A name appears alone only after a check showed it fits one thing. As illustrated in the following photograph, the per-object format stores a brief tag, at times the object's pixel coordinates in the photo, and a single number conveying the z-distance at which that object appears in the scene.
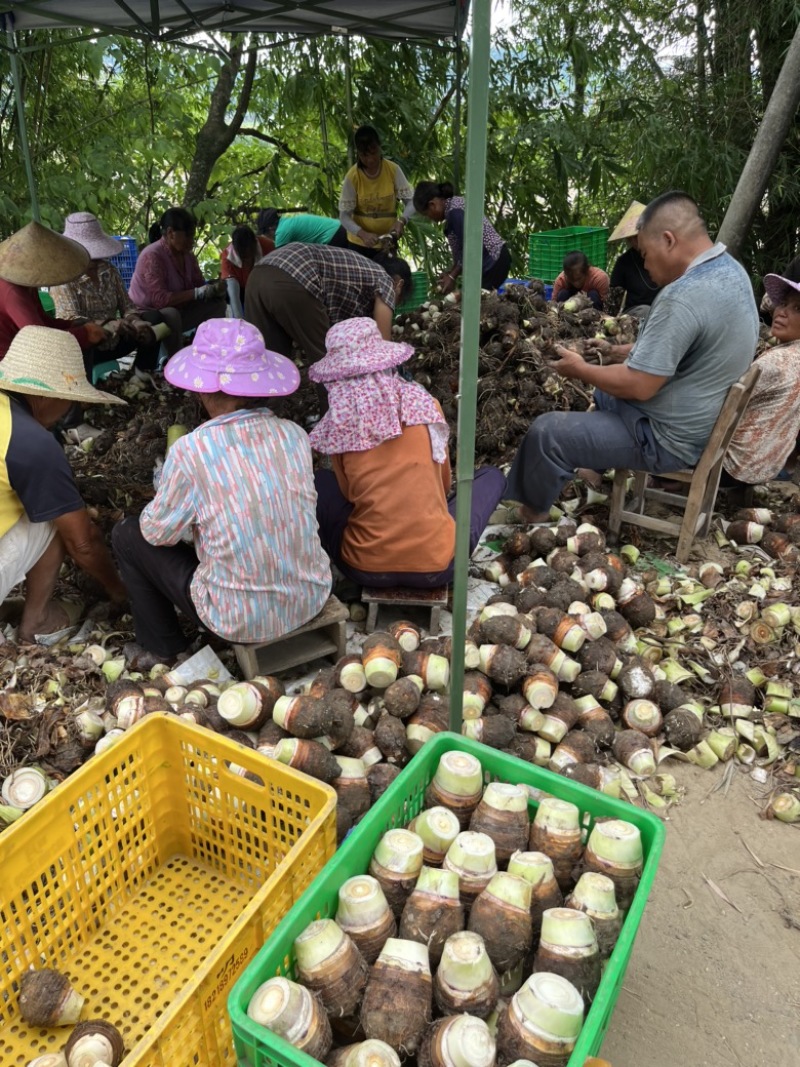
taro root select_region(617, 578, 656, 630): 3.38
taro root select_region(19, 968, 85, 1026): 1.64
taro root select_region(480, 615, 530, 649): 2.84
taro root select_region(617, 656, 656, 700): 2.89
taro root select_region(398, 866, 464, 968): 1.56
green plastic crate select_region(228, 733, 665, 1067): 1.28
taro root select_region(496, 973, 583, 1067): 1.32
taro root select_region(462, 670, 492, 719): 2.62
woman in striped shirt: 2.59
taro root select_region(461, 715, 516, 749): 2.52
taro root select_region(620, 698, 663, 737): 2.81
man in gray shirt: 3.53
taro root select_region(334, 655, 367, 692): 2.67
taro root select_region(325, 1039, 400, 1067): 1.33
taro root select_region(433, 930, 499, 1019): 1.43
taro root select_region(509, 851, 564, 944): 1.66
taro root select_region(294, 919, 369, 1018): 1.43
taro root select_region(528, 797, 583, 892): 1.74
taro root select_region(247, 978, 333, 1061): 1.30
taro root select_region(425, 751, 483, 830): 1.83
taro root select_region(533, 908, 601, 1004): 1.49
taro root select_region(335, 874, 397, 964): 1.54
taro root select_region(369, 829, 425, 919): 1.65
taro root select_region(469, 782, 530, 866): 1.76
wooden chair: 3.63
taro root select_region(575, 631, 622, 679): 2.93
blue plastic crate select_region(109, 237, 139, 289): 8.80
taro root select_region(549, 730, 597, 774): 2.54
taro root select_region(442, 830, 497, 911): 1.66
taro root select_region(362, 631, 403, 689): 2.64
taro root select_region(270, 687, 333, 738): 2.37
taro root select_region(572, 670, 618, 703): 2.84
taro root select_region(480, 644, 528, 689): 2.71
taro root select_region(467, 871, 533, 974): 1.54
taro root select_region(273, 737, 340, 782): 2.25
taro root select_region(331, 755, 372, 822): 2.28
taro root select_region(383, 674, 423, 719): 2.54
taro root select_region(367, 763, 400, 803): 2.37
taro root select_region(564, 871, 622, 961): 1.57
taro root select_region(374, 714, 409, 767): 2.47
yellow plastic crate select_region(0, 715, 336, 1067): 1.63
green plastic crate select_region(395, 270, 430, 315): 8.18
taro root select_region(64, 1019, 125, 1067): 1.53
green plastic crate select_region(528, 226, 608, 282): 9.28
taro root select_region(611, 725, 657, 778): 2.65
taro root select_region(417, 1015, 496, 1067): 1.30
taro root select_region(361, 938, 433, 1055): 1.39
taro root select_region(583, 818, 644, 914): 1.64
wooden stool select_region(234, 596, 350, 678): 3.02
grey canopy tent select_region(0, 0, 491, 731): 4.97
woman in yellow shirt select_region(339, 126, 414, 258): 7.04
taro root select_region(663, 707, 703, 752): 2.76
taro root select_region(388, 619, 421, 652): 2.92
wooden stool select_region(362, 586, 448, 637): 3.29
